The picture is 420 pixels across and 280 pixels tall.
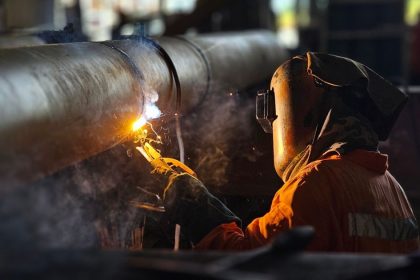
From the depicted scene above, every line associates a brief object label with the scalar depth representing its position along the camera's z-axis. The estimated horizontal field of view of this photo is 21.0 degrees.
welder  2.38
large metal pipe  2.03
